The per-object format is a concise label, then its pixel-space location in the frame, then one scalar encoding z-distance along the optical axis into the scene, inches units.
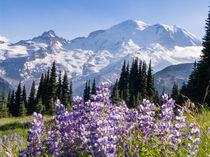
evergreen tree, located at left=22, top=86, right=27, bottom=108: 2931.4
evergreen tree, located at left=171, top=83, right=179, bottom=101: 2414.9
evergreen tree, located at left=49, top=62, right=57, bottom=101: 2199.8
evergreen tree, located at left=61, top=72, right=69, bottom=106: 2505.9
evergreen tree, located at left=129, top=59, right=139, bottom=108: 2484.0
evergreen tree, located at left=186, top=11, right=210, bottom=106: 904.5
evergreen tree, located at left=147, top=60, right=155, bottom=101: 2426.4
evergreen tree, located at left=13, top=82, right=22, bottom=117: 2844.5
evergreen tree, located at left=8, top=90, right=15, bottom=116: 2869.3
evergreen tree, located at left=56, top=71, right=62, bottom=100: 2602.9
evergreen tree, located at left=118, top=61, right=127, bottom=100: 2676.2
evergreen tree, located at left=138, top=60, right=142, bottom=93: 2415.6
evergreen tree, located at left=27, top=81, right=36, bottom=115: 2659.7
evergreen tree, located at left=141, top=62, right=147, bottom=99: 2343.8
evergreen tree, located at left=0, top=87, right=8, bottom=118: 2468.3
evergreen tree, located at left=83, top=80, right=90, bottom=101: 3332.2
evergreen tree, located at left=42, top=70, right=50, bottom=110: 2242.7
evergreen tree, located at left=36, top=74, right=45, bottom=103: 2545.5
